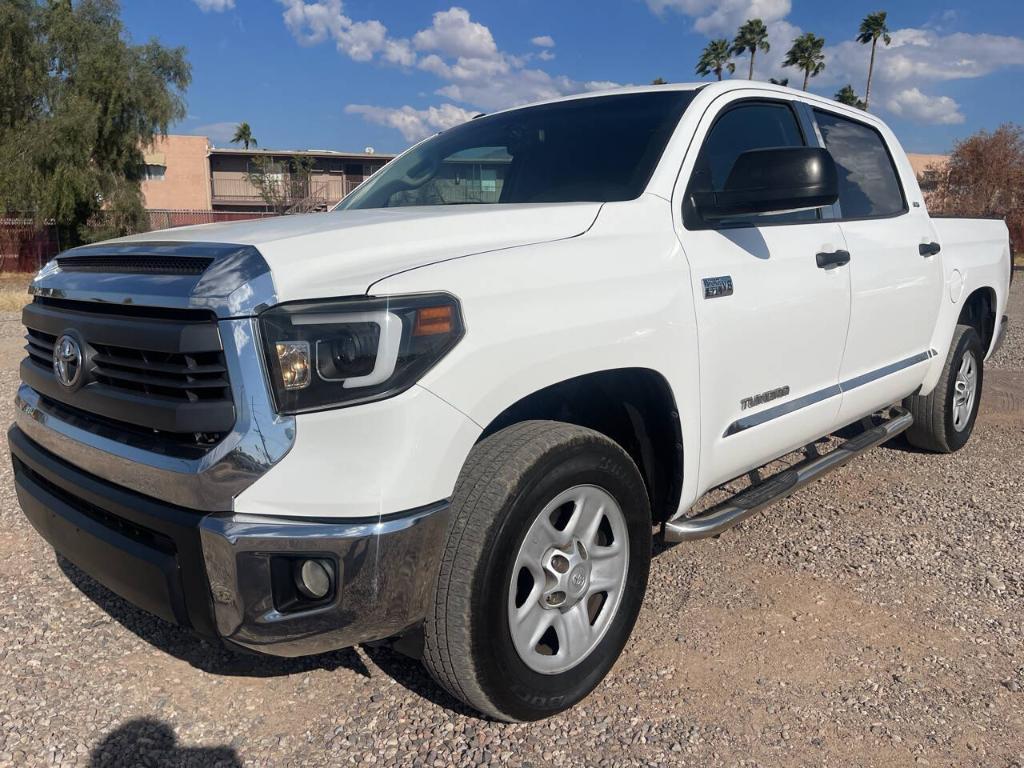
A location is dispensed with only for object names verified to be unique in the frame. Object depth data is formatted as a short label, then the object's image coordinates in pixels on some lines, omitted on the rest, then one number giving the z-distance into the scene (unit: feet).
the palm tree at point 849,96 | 153.60
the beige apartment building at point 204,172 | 160.04
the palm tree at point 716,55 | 176.67
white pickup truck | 6.31
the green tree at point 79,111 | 76.89
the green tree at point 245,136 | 248.73
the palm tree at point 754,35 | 170.40
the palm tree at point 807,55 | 161.89
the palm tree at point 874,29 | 169.68
